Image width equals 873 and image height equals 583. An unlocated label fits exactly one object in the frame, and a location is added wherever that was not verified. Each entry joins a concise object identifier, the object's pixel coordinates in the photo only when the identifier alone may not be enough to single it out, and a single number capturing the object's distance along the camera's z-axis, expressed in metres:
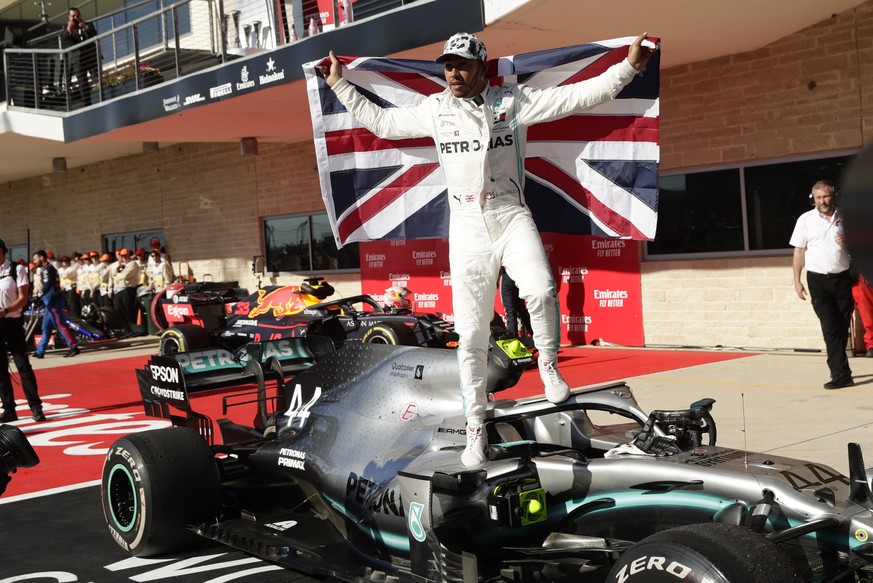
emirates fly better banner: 13.55
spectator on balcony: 19.75
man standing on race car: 4.39
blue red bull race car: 11.11
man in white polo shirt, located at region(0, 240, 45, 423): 9.39
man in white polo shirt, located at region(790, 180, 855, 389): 8.86
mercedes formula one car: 3.06
